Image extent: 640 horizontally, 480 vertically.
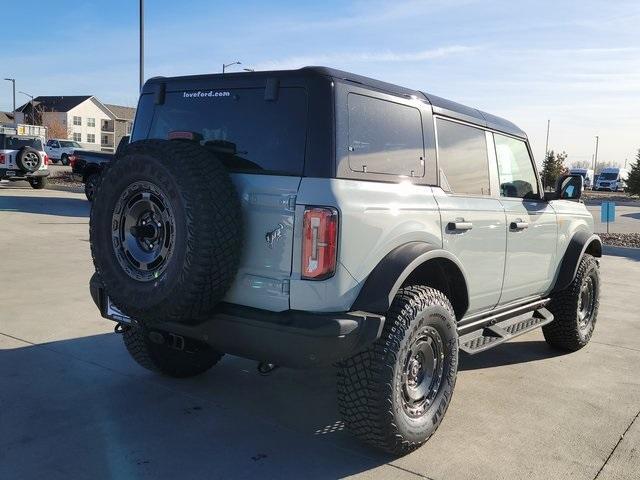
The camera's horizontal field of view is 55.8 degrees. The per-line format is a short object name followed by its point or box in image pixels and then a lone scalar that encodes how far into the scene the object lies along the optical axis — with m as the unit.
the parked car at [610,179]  52.19
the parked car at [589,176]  51.26
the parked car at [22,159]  20.75
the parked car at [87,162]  17.03
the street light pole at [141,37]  19.02
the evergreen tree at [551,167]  43.88
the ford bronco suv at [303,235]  2.96
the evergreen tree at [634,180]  36.44
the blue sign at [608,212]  14.84
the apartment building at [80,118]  78.94
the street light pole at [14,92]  62.41
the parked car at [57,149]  44.70
